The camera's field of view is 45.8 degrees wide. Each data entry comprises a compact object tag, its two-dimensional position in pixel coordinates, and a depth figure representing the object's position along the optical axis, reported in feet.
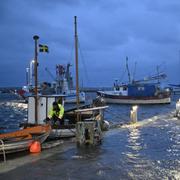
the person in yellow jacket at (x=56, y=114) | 40.00
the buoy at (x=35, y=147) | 33.03
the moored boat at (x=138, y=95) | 139.01
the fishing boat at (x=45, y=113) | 40.19
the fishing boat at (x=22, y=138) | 31.31
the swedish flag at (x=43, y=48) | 40.40
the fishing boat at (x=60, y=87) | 153.40
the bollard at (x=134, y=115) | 58.14
